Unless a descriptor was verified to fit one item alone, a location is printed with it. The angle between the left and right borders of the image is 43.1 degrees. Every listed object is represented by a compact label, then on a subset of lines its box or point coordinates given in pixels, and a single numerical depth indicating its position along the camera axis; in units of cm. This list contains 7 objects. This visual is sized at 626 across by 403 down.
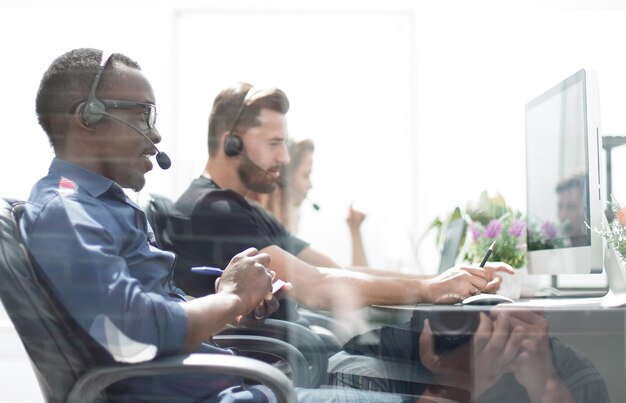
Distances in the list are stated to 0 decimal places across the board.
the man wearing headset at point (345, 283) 161
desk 157
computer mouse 168
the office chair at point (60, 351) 123
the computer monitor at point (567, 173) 177
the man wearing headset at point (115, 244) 125
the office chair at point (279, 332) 154
